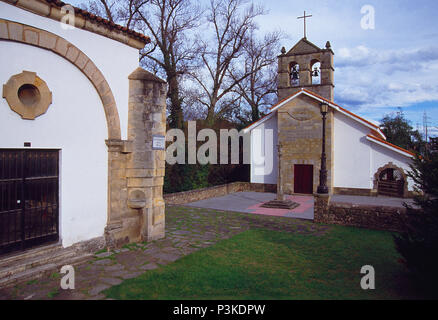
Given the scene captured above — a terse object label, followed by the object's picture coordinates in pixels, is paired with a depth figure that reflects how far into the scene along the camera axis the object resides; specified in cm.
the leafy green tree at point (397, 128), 3608
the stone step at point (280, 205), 1527
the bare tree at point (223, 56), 2619
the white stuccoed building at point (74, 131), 588
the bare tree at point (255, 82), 2856
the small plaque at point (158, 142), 817
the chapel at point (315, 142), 1883
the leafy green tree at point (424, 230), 493
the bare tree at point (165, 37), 2092
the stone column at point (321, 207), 1131
